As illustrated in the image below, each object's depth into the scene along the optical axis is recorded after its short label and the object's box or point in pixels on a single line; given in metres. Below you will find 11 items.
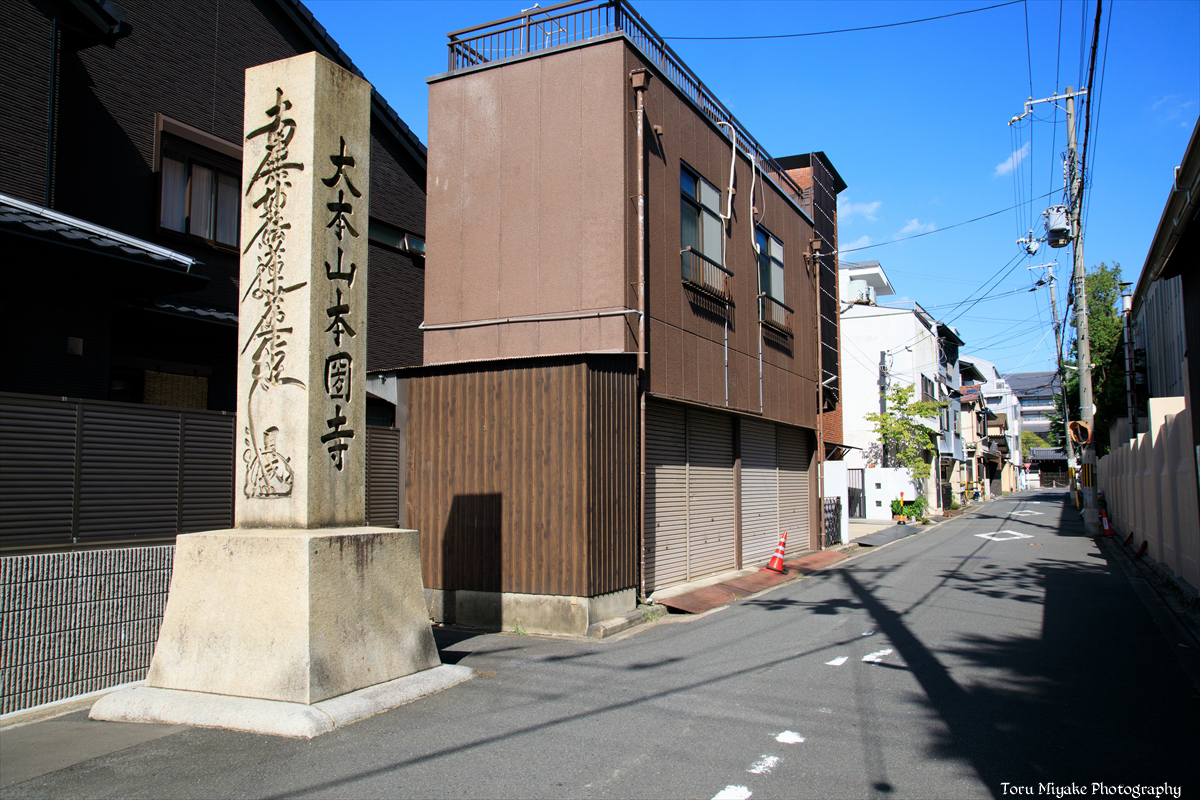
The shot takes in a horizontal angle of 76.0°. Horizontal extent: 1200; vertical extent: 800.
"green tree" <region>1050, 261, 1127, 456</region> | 37.53
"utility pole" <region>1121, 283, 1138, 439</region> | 29.33
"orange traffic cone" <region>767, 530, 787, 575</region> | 16.78
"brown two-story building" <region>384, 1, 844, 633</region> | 10.83
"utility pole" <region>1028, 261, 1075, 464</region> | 39.59
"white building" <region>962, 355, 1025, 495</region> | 85.12
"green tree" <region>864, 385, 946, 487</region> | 35.12
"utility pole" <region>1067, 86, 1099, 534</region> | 25.98
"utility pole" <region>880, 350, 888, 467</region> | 38.09
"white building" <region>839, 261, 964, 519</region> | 35.50
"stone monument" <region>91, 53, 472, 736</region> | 6.46
